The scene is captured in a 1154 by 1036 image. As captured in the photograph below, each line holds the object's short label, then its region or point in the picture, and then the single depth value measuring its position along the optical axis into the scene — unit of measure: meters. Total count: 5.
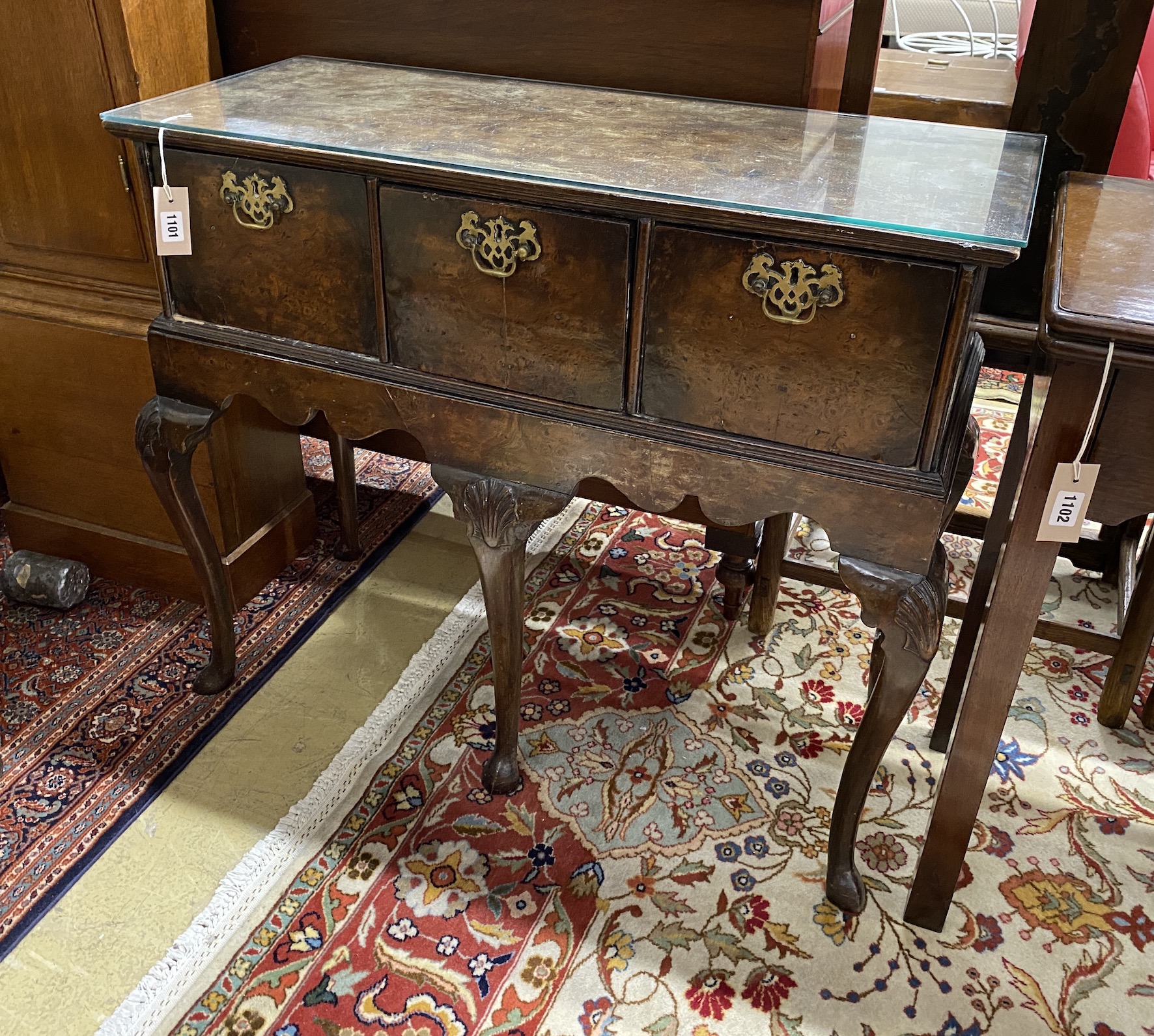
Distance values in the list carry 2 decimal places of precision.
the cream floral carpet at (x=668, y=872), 1.40
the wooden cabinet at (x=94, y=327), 1.68
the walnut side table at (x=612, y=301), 1.13
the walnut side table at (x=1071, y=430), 1.03
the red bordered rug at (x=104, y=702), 1.63
